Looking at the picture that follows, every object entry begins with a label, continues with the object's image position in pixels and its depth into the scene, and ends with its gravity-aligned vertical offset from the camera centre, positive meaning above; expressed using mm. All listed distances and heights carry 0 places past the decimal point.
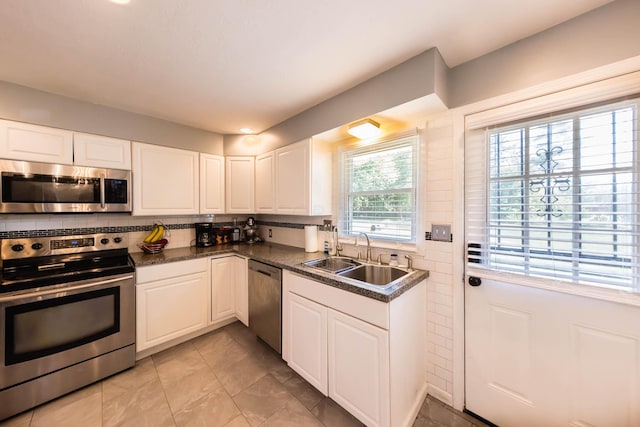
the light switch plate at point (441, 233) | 1658 -158
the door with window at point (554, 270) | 1134 -336
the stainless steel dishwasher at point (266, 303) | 2062 -874
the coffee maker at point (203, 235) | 2898 -290
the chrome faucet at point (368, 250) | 2088 -358
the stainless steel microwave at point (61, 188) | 1819 +213
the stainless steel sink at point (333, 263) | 2127 -488
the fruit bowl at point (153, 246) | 2502 -379
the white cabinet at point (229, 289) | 2561 -885
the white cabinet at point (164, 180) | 2393 +359
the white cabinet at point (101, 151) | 2088 +586
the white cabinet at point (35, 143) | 1802 +581
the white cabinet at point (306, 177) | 2316 +365
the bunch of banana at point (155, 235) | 2533 -252
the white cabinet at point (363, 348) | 1345 -921
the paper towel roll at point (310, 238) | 2555 -294
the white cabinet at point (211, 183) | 2846 +366
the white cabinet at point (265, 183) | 2756 +362
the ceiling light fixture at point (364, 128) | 1836 +684
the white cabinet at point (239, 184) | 3033 +372
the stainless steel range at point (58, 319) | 1547 -804
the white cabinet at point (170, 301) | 2104 -877
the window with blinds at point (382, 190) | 1924 +200
